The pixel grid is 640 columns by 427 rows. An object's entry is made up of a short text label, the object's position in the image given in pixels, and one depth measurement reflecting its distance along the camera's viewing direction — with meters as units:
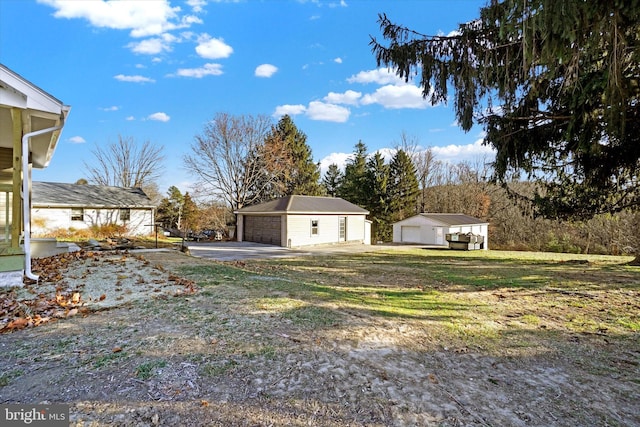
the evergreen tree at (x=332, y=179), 38.97
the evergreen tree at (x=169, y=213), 35.00
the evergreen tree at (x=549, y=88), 3.96
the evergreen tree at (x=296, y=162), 31.44
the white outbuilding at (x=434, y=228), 26.22
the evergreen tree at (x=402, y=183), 32.09
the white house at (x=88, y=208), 19.84
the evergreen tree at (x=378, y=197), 32.09
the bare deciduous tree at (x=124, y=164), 31.89
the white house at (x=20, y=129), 5.10
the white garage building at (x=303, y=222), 21.05
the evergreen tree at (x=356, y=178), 33.66
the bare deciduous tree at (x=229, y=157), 27.58
